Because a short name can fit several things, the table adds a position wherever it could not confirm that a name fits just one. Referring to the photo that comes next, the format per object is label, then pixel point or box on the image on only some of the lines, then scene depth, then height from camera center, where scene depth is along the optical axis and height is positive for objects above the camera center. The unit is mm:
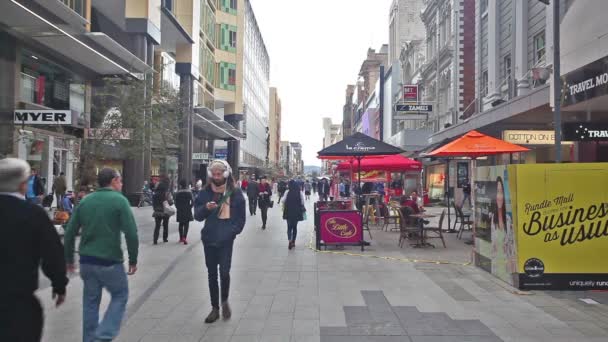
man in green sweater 4684 -628
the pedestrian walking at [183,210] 13570 -799
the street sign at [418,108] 38875 +4941
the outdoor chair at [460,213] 14651 -887
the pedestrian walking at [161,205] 13477 -685
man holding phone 6262 -502
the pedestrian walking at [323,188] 32406 -554
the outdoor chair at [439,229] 12817 -1117
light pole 10617 +1831
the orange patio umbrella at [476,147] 12672 +764
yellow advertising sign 7988 -623
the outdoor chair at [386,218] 17339 -1194
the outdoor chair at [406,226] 12969 -1109
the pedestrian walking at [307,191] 45344 -1028
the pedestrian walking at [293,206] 12656 -627
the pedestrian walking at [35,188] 16617 -376
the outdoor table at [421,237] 12992 -1331
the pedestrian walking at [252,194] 22391 -667
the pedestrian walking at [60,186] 16547 -310
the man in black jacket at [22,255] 3092 -466
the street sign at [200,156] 43156 +1614
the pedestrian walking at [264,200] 18312 -729
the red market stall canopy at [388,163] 19406 +552
